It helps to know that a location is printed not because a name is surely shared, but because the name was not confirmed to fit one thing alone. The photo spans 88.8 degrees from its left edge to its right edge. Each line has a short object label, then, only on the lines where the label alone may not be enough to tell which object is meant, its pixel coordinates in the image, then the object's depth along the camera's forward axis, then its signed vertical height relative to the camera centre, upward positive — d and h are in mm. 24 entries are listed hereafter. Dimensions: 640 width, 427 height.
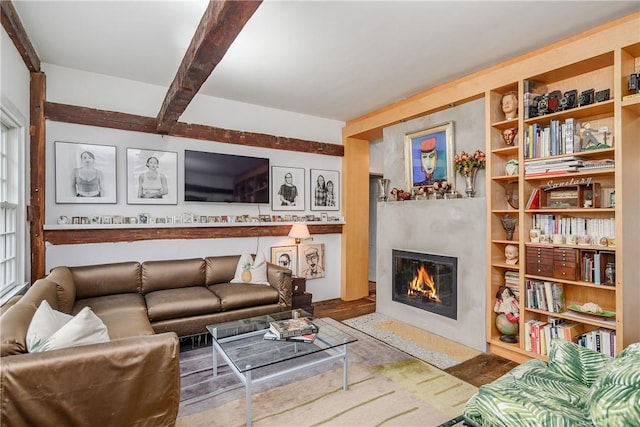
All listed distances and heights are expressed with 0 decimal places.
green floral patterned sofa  1025 -737
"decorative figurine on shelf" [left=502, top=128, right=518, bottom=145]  3189 +758
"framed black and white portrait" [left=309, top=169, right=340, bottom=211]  5043 +364
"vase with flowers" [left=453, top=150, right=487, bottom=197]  3299 +481
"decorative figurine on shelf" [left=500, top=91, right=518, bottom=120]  3106 +1033
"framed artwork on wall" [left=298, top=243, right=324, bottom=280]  4914 -729
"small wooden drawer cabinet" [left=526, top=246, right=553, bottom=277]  2785 -422
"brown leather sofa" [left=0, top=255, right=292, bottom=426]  1447 -800
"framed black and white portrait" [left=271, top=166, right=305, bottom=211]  4715 +361
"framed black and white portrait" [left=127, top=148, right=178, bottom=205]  3756 +429
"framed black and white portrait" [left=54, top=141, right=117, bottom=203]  3408 +440
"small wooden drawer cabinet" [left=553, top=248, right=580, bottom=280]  2645 -422
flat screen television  4039 +459
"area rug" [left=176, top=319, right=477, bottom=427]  2117 -1332
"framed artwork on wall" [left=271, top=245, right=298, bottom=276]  4684 -633
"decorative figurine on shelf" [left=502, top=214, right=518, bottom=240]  3143 -122
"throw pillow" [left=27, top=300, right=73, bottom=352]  1626 -595
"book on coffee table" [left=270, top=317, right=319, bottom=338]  2641 -953
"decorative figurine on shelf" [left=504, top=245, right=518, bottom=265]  3113 -402
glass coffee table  2205 -1023
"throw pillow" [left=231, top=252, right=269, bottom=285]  3896 -686
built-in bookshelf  2445 +89
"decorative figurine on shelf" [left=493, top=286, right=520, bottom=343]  3074 -976
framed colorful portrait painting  3639 +670
